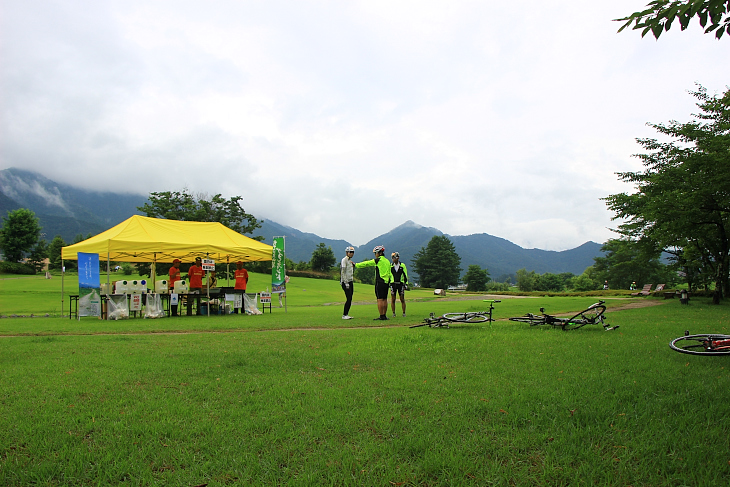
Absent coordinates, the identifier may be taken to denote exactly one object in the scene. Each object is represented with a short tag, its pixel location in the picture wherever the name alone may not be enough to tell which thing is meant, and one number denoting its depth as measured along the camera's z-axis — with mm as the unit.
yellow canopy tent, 14797
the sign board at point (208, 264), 15057
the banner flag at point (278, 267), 15883
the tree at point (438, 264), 90688
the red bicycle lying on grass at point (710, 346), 4876
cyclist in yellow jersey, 12297
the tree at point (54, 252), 63262
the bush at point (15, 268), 51316
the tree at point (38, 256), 61094
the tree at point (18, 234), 58906
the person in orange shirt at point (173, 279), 15580
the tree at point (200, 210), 37750
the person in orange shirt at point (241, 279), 17711
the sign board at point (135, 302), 14420
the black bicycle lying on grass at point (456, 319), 9180
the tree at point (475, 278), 88375
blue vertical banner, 14375
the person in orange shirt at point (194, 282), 16203
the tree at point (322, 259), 69812
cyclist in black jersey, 12820
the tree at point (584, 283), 83375
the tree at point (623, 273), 63153
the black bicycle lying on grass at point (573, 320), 8305
